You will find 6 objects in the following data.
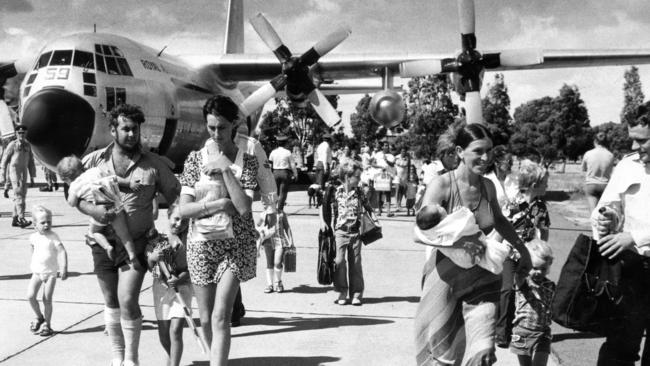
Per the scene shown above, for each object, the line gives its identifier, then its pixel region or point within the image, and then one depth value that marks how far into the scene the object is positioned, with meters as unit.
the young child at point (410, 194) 15.40
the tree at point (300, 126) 49.03
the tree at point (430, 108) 40.72
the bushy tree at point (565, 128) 79.19
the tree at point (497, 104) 73.04
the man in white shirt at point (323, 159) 14.42
